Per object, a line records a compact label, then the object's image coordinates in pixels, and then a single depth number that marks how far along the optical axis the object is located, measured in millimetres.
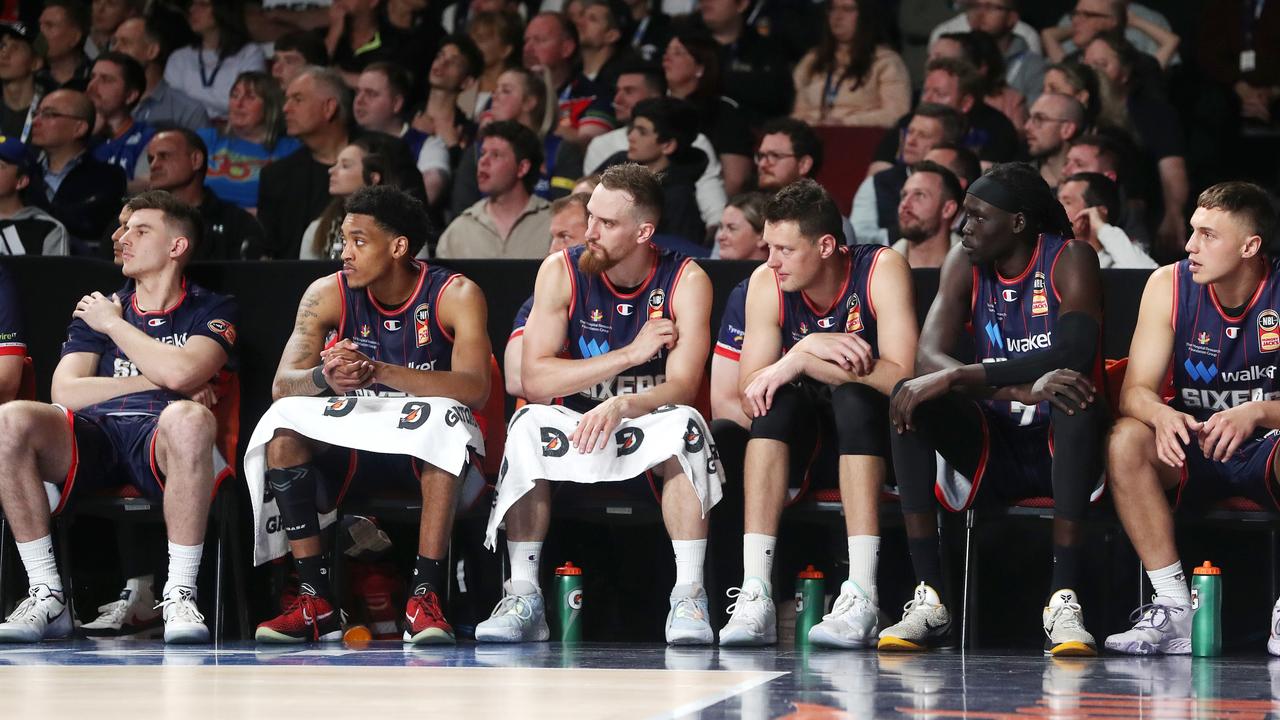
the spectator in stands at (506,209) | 16578
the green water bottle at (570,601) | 11867
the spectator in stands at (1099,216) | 14352
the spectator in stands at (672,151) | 16578
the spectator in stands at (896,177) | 16703
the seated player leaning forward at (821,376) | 11109
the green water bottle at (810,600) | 11789
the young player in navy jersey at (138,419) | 11789
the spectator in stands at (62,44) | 21672
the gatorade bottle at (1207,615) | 10711
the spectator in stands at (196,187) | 16266
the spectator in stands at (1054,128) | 16719
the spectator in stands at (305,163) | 17281
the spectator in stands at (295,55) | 20594
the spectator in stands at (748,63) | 20031
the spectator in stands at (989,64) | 18406
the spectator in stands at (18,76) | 20797
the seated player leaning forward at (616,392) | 11398
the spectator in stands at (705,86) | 18594
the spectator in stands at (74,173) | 17172
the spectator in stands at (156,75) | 20781
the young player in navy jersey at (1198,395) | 10695
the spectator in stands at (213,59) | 21766
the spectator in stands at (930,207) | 14875
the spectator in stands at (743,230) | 14781
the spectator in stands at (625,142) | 17281
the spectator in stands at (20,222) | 15906
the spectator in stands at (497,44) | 20500
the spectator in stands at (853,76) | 19453
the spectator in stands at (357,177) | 15727
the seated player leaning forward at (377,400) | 11594
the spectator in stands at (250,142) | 19312
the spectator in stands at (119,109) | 19531
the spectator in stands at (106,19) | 22594
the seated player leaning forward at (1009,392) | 10758
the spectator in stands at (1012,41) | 19578
